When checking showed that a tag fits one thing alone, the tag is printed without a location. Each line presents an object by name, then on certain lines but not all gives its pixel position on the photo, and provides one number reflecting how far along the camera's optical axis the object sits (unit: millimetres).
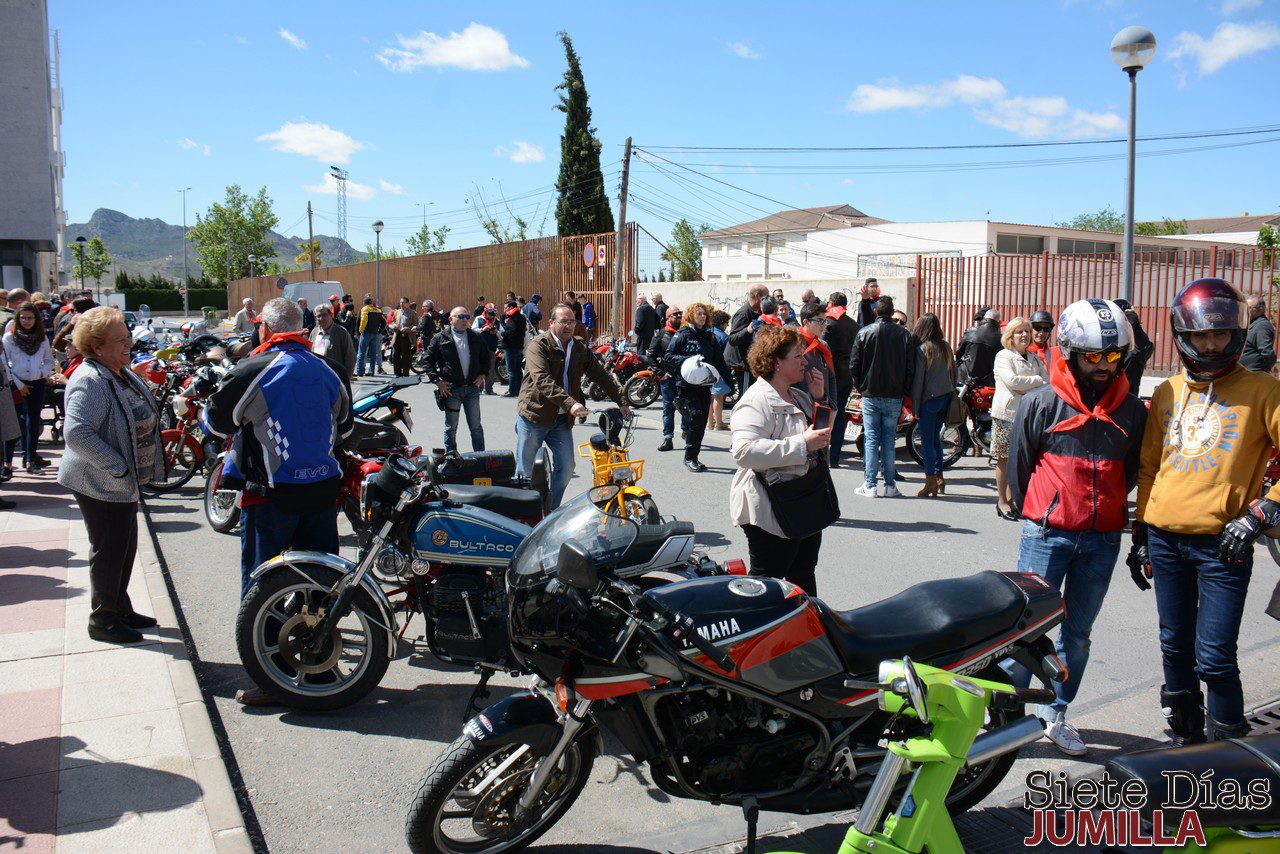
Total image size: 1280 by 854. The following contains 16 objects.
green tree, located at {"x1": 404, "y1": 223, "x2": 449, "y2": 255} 78688
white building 50906
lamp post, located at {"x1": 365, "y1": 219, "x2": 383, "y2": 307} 41406
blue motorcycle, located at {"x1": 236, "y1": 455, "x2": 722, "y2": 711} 4336
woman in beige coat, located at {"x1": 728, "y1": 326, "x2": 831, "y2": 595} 4387
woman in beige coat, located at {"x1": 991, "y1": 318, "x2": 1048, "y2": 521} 7798
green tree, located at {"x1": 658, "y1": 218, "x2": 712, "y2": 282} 90362
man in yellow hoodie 3553
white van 31422
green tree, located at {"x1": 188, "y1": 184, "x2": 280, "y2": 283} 81062
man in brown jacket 7211
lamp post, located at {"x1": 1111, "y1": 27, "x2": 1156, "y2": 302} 10023
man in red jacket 3760
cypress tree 38750
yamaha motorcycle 2932
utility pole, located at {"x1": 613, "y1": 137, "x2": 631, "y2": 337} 24578
